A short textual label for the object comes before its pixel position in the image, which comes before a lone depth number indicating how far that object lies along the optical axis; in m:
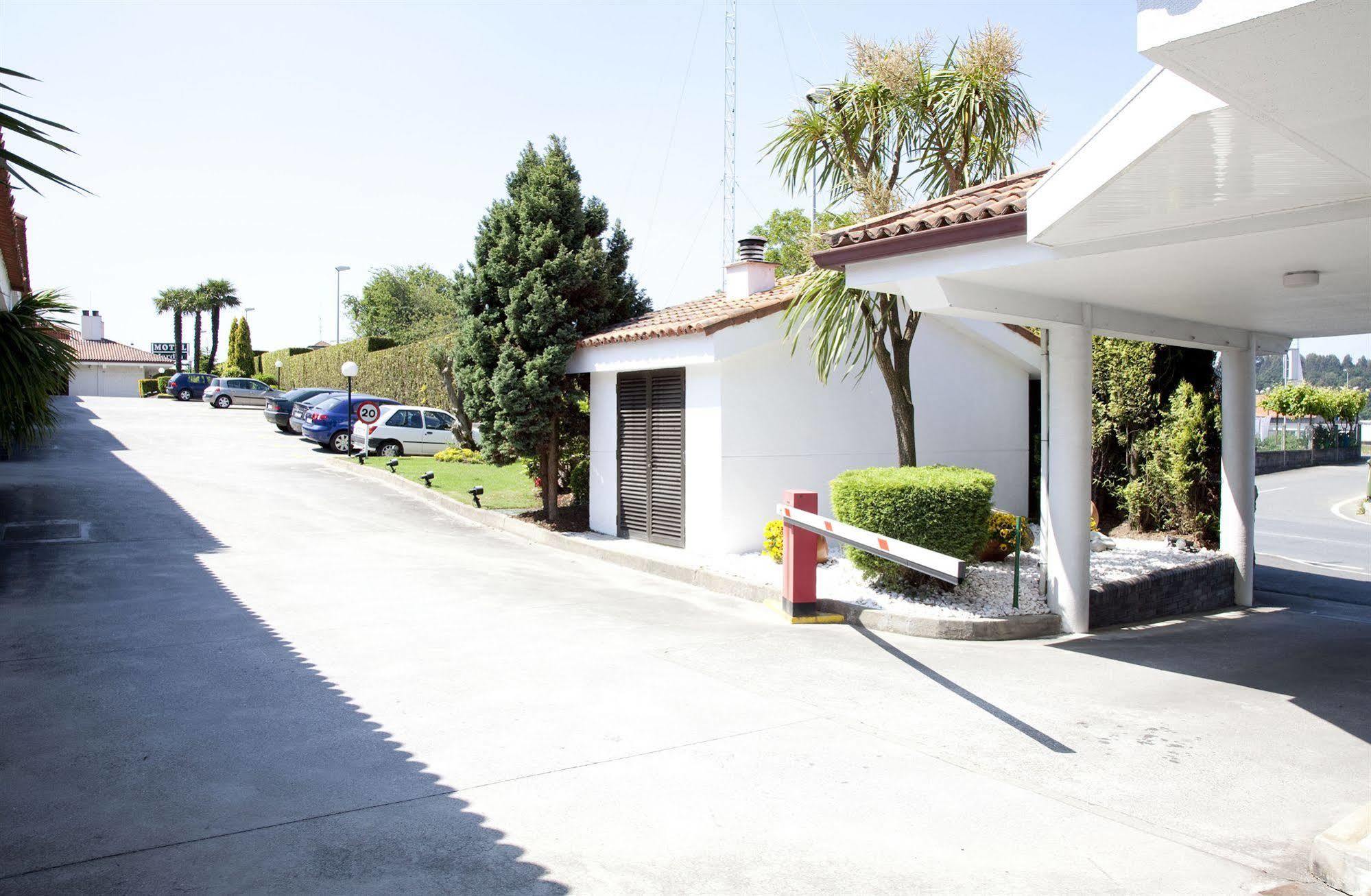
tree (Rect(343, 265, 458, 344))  50.81
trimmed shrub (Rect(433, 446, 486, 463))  23.77
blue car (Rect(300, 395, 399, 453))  23.78
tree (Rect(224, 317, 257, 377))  55.19
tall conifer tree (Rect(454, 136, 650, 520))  13.66
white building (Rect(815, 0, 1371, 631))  2.95
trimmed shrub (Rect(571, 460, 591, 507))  14.95
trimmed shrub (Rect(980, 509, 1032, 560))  11.47
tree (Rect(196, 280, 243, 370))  65.75
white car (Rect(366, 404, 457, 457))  23.56
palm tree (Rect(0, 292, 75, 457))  12.36
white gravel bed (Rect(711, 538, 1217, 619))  8.85
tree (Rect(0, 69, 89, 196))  3.44
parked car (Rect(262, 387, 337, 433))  27.69
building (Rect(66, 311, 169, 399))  60.72
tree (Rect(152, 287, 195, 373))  67.69
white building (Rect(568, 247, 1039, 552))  11.70
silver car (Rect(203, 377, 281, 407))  38.16
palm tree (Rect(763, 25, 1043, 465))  9.96
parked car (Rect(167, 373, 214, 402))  43.53
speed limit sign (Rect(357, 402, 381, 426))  22.77
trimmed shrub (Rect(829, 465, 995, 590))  8.86
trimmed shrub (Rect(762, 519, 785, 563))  11.24
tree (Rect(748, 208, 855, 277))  38.41
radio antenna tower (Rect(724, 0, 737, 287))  30.84
